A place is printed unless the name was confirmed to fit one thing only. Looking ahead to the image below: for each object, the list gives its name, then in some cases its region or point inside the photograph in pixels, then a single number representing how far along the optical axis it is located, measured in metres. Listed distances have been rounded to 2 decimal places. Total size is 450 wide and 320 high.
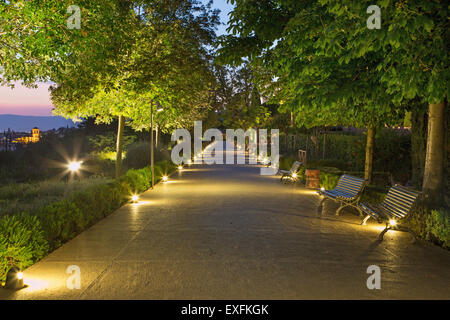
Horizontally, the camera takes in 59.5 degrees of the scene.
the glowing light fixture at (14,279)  4.63
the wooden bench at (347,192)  9.18
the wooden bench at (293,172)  16.40
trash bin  14.86
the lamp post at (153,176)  15.43
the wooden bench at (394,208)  7.18
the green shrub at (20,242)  4.94
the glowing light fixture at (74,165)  14.24
